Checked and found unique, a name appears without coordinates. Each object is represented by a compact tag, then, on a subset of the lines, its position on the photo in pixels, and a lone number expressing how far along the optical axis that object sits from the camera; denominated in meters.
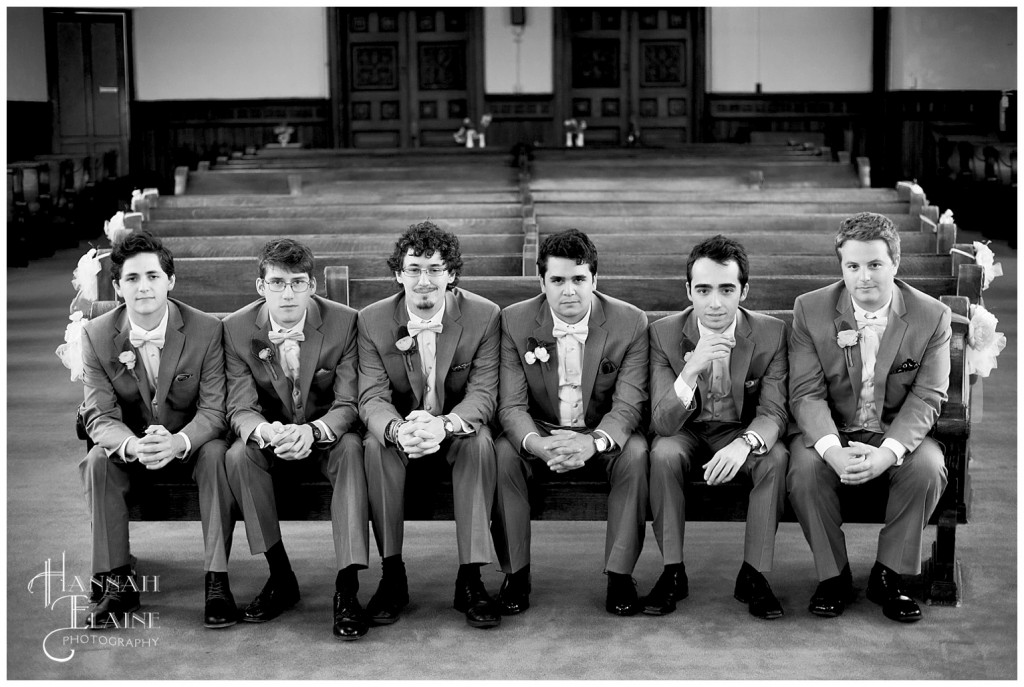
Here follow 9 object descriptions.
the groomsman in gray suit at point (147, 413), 3.18
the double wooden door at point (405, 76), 14.10
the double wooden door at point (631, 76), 14.09
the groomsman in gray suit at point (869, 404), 3.14
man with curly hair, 3.18
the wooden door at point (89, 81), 14.17
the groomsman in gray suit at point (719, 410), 3.19
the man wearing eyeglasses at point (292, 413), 3.18
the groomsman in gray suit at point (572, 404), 3.21
